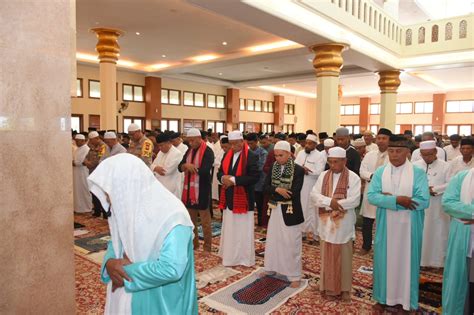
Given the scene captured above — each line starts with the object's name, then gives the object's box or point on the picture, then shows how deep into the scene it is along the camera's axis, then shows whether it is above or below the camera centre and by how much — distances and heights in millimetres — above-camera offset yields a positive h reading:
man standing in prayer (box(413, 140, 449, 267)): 4254 -949
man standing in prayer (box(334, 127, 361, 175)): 5066 -158
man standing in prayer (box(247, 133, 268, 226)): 6277 -602
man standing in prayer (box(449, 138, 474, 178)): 4359 -245
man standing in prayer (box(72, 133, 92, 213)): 6871 -873
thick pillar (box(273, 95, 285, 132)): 22922 +1624
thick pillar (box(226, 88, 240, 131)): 19375 +1596
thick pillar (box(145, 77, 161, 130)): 15336 +1461
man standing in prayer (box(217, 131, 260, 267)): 4293 -859
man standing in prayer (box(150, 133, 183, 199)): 4996 -411
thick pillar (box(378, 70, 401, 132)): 11477 +1389
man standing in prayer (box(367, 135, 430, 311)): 3066 -784
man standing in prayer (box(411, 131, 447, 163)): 5223 -208
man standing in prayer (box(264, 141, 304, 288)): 3707 -826
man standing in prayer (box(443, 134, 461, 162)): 6297 -161
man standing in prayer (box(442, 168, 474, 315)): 2639 -816
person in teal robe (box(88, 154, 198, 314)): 1479 -425
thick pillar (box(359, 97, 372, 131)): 24031 +1737
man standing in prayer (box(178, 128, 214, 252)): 4598 -571
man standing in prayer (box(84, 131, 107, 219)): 6629 -363
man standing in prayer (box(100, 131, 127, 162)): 6168 -146
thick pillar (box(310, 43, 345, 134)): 7727 +1214
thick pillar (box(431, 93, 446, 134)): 20859 +1621
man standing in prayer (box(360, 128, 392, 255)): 4719 -458
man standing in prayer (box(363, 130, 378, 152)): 6988 -7
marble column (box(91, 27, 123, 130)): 8727 +1541
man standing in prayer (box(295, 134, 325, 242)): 5344 -576
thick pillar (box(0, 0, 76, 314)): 2129 -137
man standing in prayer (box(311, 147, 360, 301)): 3303 -790
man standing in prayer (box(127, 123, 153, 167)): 5688 -146
